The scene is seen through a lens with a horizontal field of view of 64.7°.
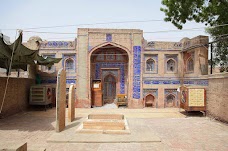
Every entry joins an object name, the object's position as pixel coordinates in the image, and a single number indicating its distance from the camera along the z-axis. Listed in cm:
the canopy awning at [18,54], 808
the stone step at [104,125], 812
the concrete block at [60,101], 769
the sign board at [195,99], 1202
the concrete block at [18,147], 343
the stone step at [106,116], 995
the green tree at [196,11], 852
